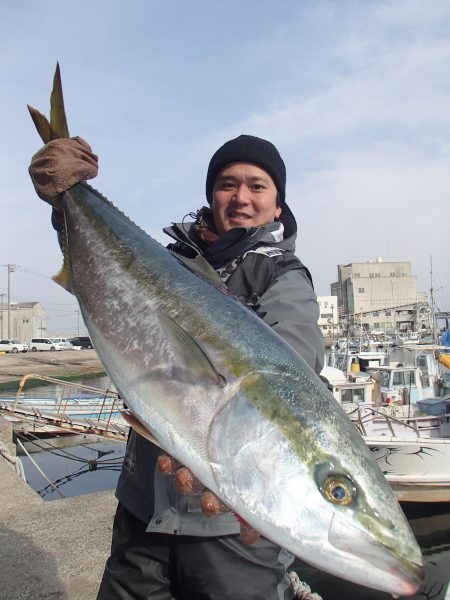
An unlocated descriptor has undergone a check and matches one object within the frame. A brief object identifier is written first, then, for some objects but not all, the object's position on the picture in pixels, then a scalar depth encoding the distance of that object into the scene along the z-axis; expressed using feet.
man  6.15
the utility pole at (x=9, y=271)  191.31
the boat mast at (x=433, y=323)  80.92
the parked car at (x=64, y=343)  178.20
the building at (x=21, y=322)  229.86
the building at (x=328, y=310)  258.16
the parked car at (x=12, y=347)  159.12
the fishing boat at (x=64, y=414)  40.40
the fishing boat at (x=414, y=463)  34.78
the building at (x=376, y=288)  270.05
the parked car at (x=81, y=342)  200.41
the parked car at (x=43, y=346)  172.73
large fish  4.23
